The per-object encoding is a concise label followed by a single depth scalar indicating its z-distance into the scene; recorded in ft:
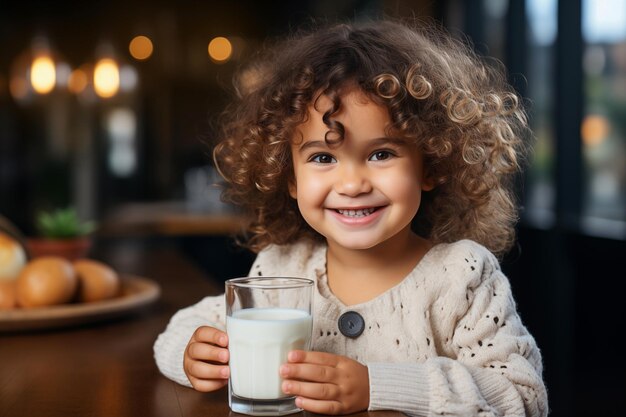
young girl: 3.27
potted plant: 7.58
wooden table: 3.34
